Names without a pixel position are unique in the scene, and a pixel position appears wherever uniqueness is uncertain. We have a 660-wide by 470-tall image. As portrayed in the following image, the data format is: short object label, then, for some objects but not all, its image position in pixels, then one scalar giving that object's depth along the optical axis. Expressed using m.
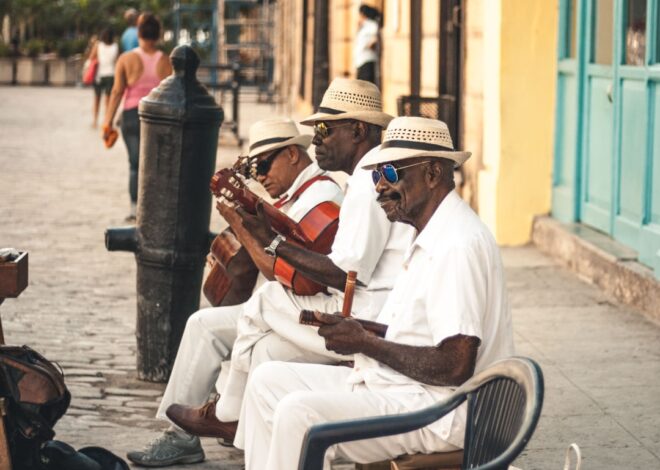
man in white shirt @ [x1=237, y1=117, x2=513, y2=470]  6.05
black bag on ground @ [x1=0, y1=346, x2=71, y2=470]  6.93
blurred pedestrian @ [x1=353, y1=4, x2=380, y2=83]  25.64
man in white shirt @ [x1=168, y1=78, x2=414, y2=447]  7.48
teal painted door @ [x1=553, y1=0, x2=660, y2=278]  12.26
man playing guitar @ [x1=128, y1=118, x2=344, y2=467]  8.61
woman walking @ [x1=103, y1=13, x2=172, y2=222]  18.15
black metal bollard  10.43
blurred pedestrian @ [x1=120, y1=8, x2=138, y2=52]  28.61
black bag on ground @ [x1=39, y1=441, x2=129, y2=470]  7.15
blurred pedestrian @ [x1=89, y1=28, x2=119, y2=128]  34.64
